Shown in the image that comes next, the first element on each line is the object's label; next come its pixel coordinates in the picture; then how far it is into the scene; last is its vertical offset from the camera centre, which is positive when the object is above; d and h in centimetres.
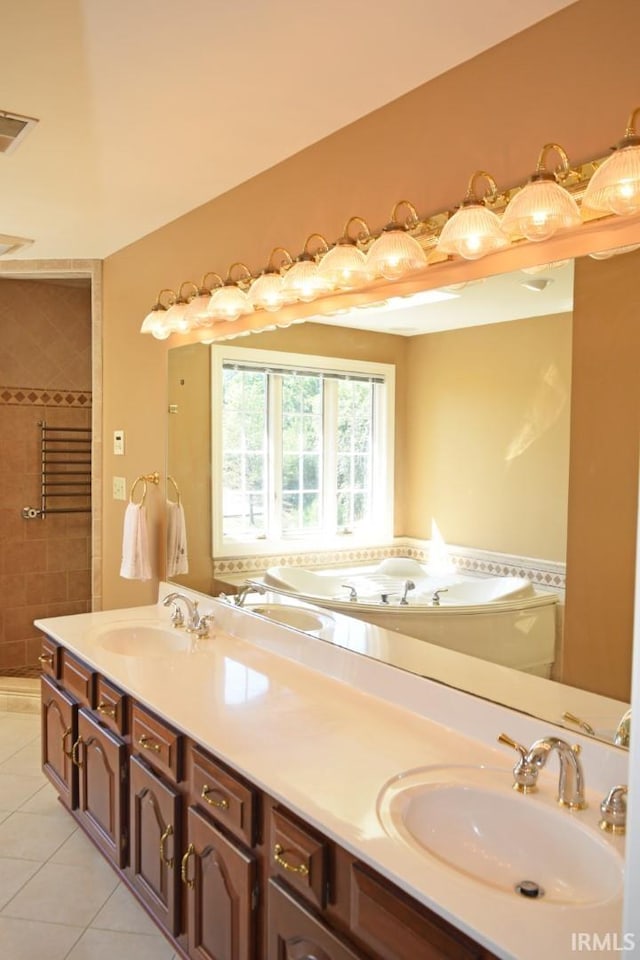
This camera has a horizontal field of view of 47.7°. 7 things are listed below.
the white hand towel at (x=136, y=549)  313 -41
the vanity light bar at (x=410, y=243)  144 +52
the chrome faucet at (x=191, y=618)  267 -62
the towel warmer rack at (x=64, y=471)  467 -10
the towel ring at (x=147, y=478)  321 -10
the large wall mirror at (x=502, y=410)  155 +12
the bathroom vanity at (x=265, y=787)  119 -72
